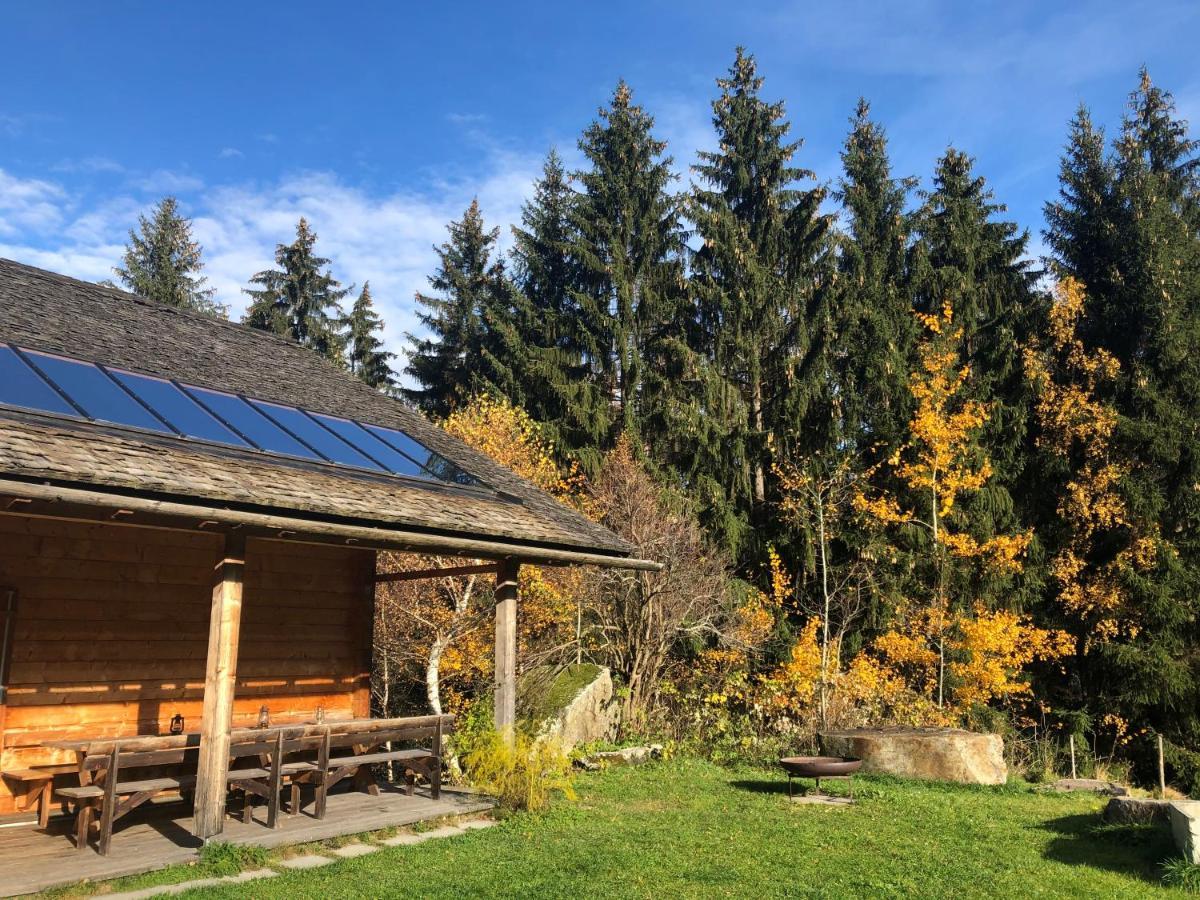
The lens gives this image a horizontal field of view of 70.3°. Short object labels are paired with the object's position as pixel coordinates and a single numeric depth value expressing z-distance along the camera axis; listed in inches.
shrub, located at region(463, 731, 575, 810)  339.3
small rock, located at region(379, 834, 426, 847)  293.4
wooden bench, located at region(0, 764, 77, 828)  290.0
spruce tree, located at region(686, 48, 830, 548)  876.0
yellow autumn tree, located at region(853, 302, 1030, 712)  730.8
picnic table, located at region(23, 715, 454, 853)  269.4
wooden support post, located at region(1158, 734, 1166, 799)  623.8
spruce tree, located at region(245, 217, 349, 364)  1279.5
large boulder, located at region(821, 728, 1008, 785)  438.3
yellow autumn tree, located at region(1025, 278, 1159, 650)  779.4
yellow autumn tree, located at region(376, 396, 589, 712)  598.0
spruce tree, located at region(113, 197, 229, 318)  1363.2
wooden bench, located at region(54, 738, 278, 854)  264.1
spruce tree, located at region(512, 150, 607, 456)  951.0
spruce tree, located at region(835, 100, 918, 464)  850.1
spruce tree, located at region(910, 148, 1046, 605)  839.7
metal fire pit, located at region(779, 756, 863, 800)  363.6
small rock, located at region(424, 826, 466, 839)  307.3
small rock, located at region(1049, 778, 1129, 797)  459.9
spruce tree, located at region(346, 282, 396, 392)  1364.4
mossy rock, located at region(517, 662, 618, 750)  501.4
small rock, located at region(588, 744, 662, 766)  481.2
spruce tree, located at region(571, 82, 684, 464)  958.4
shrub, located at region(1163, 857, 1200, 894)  239.5
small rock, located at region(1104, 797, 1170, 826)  298.4
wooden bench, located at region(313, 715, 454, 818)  323.3
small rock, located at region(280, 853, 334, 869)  263.0
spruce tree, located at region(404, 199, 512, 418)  1158.3
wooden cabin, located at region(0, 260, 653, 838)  270.7
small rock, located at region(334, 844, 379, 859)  278.2
